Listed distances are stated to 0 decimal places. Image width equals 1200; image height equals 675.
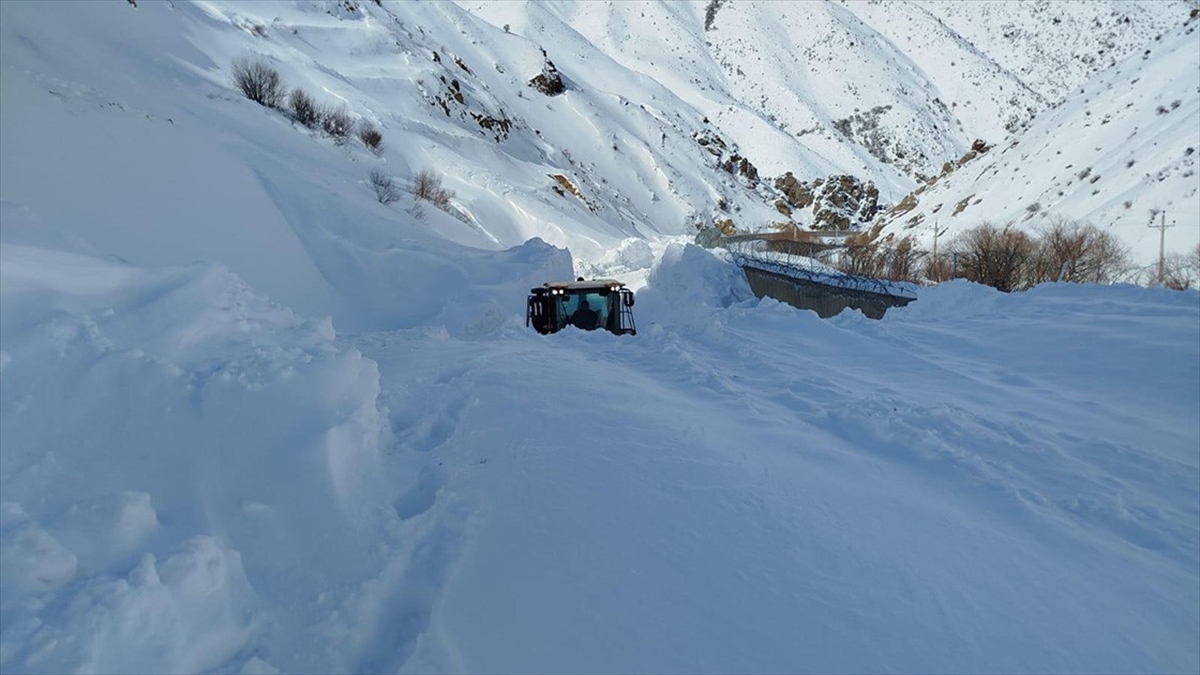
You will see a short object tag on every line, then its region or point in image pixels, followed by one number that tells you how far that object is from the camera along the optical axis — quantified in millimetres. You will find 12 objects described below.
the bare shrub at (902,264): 28250
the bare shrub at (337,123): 30078
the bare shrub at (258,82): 28031
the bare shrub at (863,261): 27781
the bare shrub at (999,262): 27109
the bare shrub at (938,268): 28828
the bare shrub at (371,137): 33750
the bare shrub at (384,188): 22891
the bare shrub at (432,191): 29586
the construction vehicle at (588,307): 13992
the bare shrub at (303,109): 29572
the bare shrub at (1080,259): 27719
